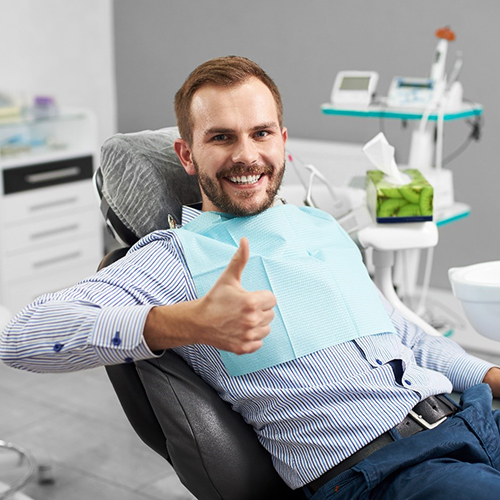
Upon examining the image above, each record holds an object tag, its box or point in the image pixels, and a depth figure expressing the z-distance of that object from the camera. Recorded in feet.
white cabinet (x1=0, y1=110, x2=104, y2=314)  11.33
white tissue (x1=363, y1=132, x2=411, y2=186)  6.48
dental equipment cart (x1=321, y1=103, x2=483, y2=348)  9.00
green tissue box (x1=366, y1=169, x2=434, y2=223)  6.40
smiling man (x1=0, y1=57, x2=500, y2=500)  3.76
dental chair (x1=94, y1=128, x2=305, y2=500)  4.22
